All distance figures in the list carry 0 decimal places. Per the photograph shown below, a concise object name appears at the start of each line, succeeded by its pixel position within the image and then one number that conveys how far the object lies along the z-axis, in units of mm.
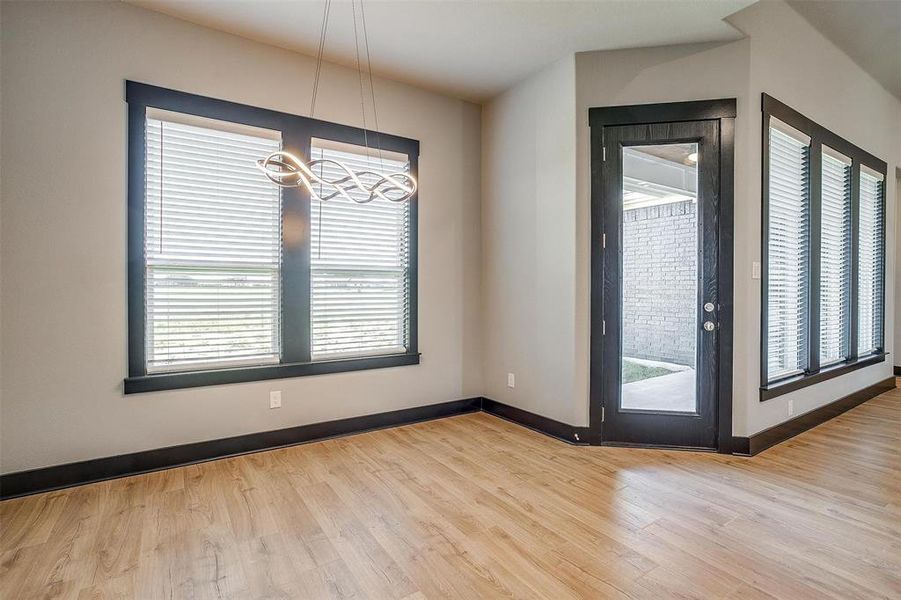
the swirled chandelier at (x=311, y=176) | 2230
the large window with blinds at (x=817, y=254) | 3561
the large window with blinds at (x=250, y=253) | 3039
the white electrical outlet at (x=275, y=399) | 3441
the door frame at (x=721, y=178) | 3283
